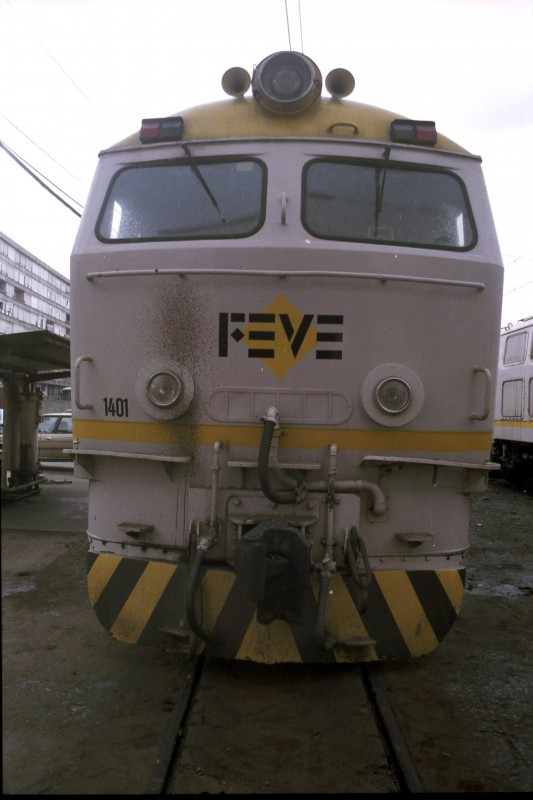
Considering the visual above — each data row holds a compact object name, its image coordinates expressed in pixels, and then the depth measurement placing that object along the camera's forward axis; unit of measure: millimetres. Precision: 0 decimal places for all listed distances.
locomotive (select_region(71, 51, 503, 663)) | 3715
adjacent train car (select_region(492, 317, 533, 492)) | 14367
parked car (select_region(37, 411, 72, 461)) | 16578
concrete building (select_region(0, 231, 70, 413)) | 56906
